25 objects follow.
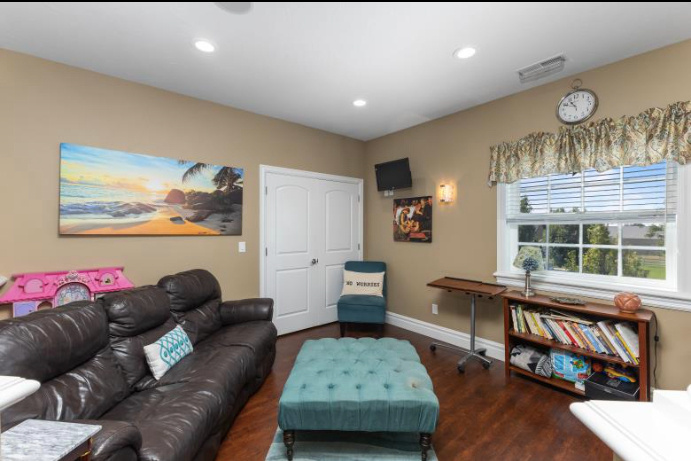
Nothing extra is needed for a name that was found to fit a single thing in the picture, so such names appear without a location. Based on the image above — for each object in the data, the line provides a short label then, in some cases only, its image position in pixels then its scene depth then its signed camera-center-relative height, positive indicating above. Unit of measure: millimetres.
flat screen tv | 3746 +785
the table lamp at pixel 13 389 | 622 -352
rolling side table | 2727 -542
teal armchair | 3412 -903
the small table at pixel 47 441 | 779 -592
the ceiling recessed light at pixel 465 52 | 2094 +1331
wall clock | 2389 +1087
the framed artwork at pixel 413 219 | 3607 +189
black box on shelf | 2003 -1076
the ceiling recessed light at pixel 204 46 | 1956 +1292
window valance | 2021 +717
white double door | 3543 -100
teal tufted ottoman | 1585 -915
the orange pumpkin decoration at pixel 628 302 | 2059 -474
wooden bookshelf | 1958 -817
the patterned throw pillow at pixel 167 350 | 1918 -817
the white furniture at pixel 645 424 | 643 -460
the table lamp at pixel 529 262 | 2544 -238
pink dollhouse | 2094 -424
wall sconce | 3338 +472
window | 2166 +105
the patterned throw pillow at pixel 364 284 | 3779 -649
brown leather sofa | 1295 -824
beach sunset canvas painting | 2354 +348
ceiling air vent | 2225 +1326
